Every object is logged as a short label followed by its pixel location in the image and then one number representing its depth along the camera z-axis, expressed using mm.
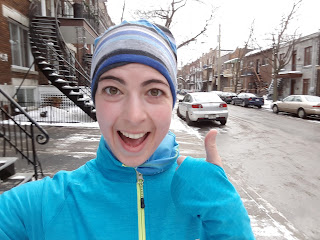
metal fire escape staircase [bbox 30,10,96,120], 9484
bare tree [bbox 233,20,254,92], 29384
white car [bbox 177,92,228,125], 10023
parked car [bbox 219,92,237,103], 25578
